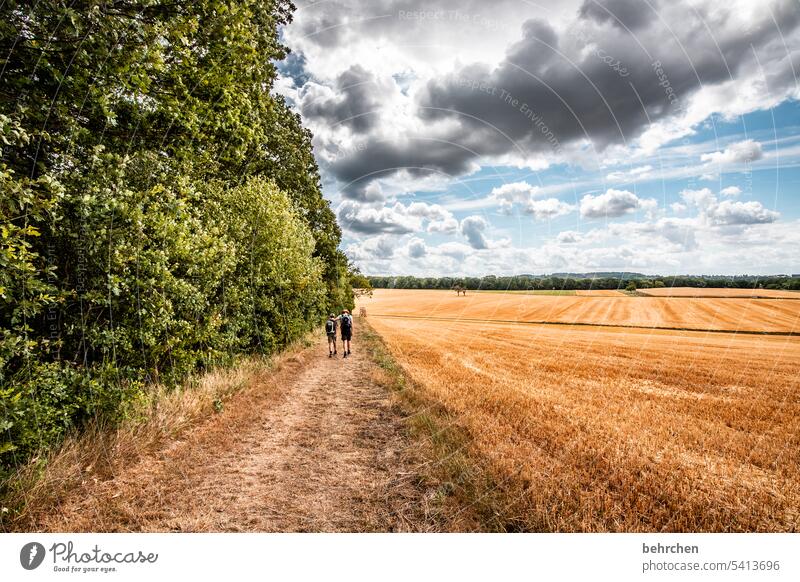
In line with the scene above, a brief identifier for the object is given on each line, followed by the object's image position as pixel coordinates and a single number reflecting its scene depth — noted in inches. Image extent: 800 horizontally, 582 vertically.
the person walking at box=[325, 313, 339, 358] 850.8
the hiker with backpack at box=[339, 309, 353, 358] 840.3
